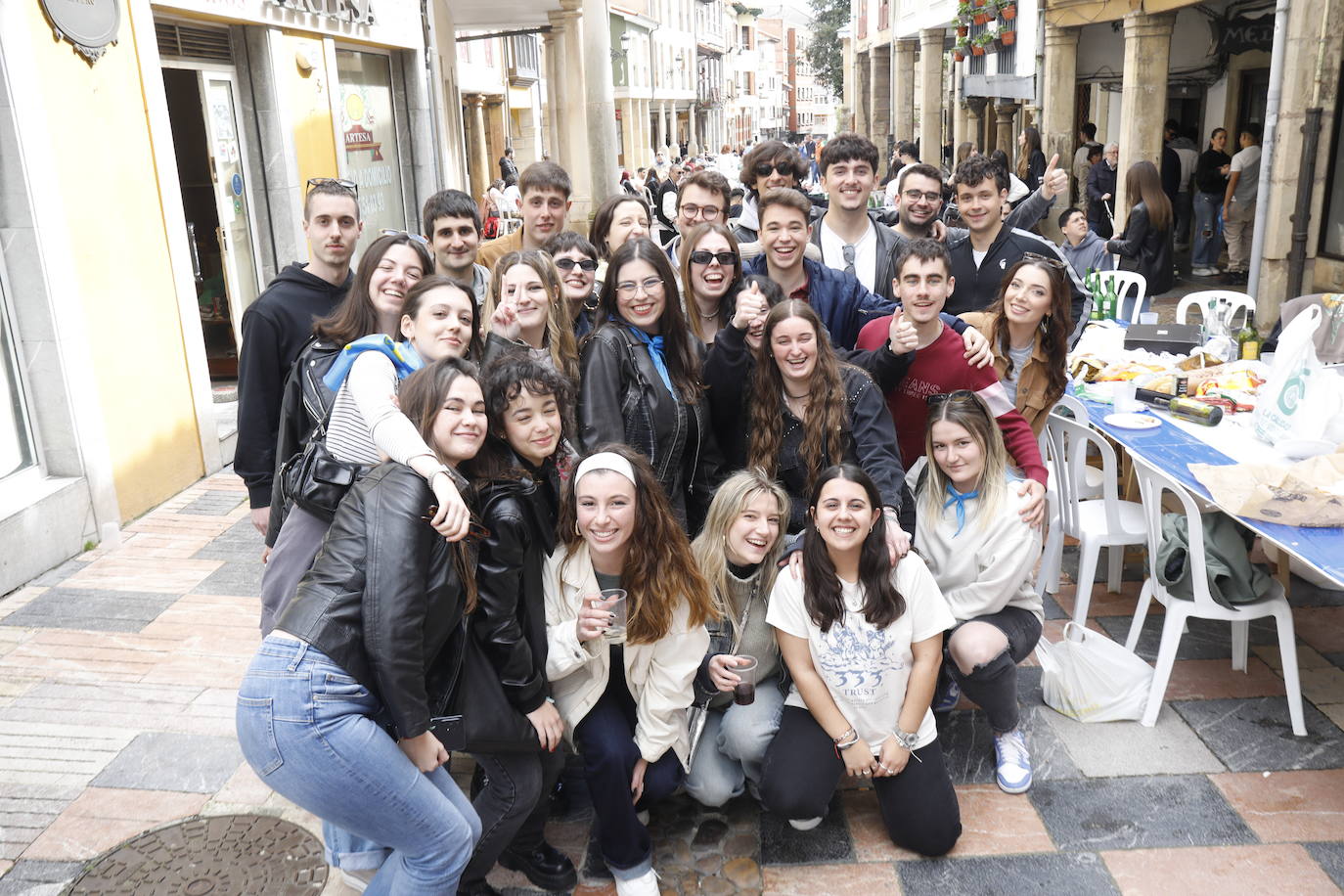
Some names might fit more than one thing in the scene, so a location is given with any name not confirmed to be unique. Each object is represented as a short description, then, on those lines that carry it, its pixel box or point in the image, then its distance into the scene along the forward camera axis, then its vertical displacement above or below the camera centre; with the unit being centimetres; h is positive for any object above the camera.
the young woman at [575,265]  404 -33
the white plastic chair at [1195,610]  391 -172
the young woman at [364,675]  238 -109
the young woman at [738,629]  343 -152
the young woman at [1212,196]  1345 -60
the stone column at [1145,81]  1266 +82
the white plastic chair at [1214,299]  671 -99
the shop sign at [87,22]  556 +93
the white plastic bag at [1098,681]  402 -198
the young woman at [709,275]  392 -39
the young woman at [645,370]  357 -66
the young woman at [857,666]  330 -158
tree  4438 +536
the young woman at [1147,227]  841 -60
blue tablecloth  346 -129
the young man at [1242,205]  1212 -68
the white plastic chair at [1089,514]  466 -163
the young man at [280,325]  375 -47
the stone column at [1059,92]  1559 +90
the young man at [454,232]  423 -20
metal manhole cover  318 -204
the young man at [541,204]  485 -12
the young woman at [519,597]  286 -114
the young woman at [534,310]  362 -45
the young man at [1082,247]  685 -62
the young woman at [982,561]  366 -141
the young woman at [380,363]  264 -50
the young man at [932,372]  389 -79
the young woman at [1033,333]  457 -77
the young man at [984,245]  522 -43
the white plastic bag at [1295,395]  432 -103
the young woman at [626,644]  311 -140
